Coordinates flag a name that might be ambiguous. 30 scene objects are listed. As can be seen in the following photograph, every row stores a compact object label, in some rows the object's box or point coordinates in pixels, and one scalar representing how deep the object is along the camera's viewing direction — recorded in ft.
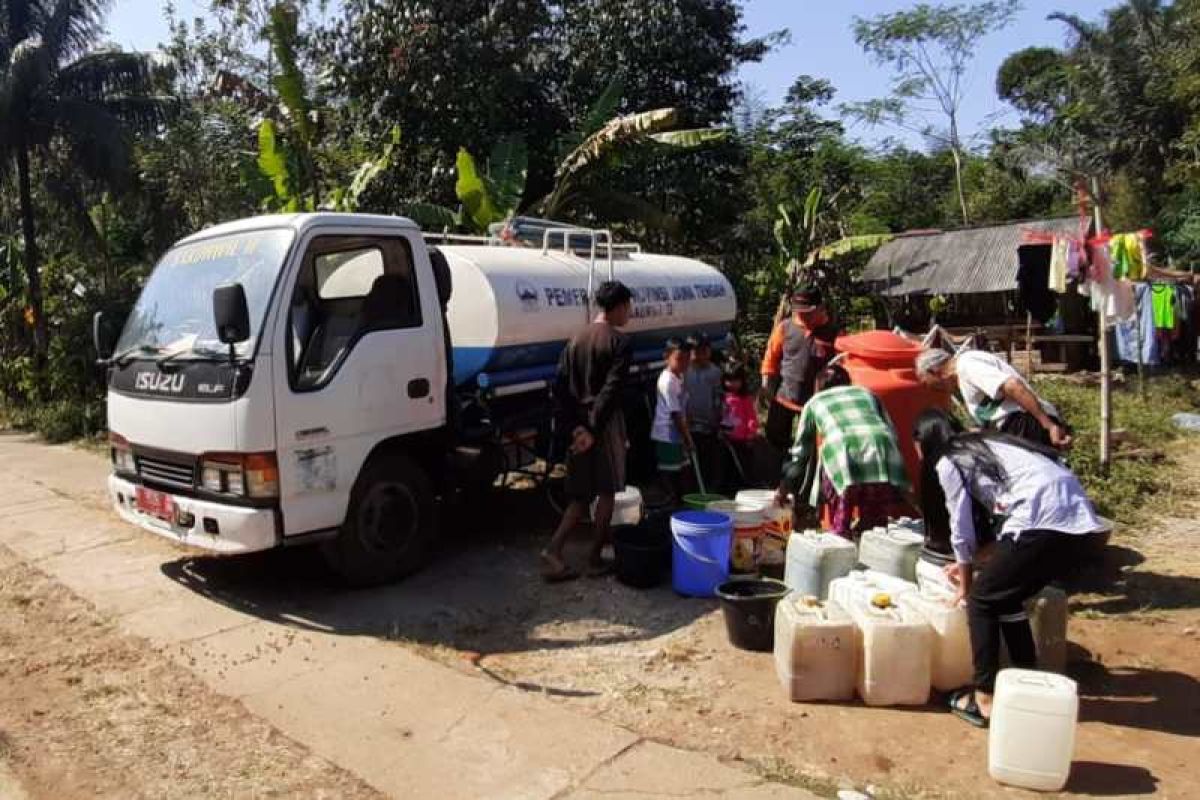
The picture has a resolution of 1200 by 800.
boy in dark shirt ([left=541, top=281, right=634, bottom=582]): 19.15
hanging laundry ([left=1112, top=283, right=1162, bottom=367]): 46.19
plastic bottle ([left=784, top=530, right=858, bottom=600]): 16.83
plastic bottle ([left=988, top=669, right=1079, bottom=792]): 11.53
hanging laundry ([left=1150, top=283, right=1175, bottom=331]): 46.42
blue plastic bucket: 18.24
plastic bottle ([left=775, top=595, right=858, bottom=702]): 14.05
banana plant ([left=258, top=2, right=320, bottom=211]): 41.98
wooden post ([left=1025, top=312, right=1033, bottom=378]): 46.62
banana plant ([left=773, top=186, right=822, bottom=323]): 50.11
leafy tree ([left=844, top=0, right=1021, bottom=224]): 98.94
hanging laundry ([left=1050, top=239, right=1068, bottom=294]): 26.81
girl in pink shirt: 25.80
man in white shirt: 15.28
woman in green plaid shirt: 17.85
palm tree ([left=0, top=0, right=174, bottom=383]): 48.98
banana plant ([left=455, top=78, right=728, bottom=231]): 38.09
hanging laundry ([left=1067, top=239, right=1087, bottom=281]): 25.91
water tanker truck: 17.31
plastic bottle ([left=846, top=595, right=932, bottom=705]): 13.80
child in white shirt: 22.99
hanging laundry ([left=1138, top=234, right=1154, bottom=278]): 27.89
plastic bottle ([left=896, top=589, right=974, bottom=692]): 14.20
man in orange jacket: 22.80
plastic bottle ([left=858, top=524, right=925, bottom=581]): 16.55
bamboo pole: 25.30
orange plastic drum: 21.34
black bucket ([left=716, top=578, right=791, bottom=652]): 16.07
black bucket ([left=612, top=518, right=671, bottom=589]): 19.17
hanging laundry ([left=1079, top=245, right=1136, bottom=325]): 25.58
